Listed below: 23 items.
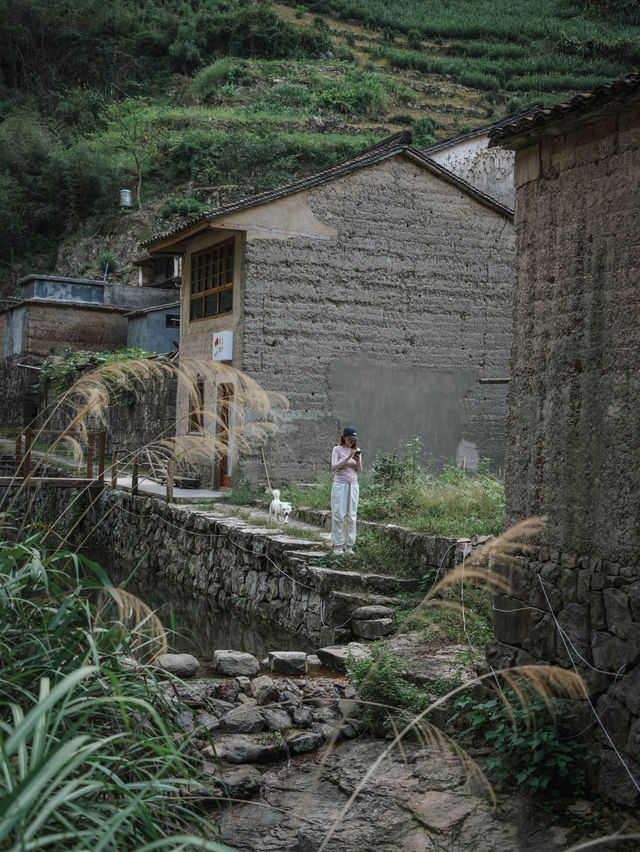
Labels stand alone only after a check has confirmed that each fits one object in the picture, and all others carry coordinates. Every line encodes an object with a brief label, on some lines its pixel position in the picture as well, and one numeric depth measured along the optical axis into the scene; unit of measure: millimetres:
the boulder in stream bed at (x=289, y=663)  8195
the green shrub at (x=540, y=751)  5223
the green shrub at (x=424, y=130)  42844
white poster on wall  16719
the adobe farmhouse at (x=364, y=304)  16484
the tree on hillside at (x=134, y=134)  45438
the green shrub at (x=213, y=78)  51959
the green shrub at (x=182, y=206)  39000
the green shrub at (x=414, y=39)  60938
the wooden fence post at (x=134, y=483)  14550
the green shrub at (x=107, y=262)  38875
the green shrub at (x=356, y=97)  48281
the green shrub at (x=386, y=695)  6621
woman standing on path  10258
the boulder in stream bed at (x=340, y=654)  8234
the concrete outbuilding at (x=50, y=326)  30625
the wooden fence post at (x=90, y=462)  14633
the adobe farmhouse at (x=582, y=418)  5203
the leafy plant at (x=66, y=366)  25969
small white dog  13236
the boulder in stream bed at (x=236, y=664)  8141
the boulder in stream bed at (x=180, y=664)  7914
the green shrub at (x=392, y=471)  13516
